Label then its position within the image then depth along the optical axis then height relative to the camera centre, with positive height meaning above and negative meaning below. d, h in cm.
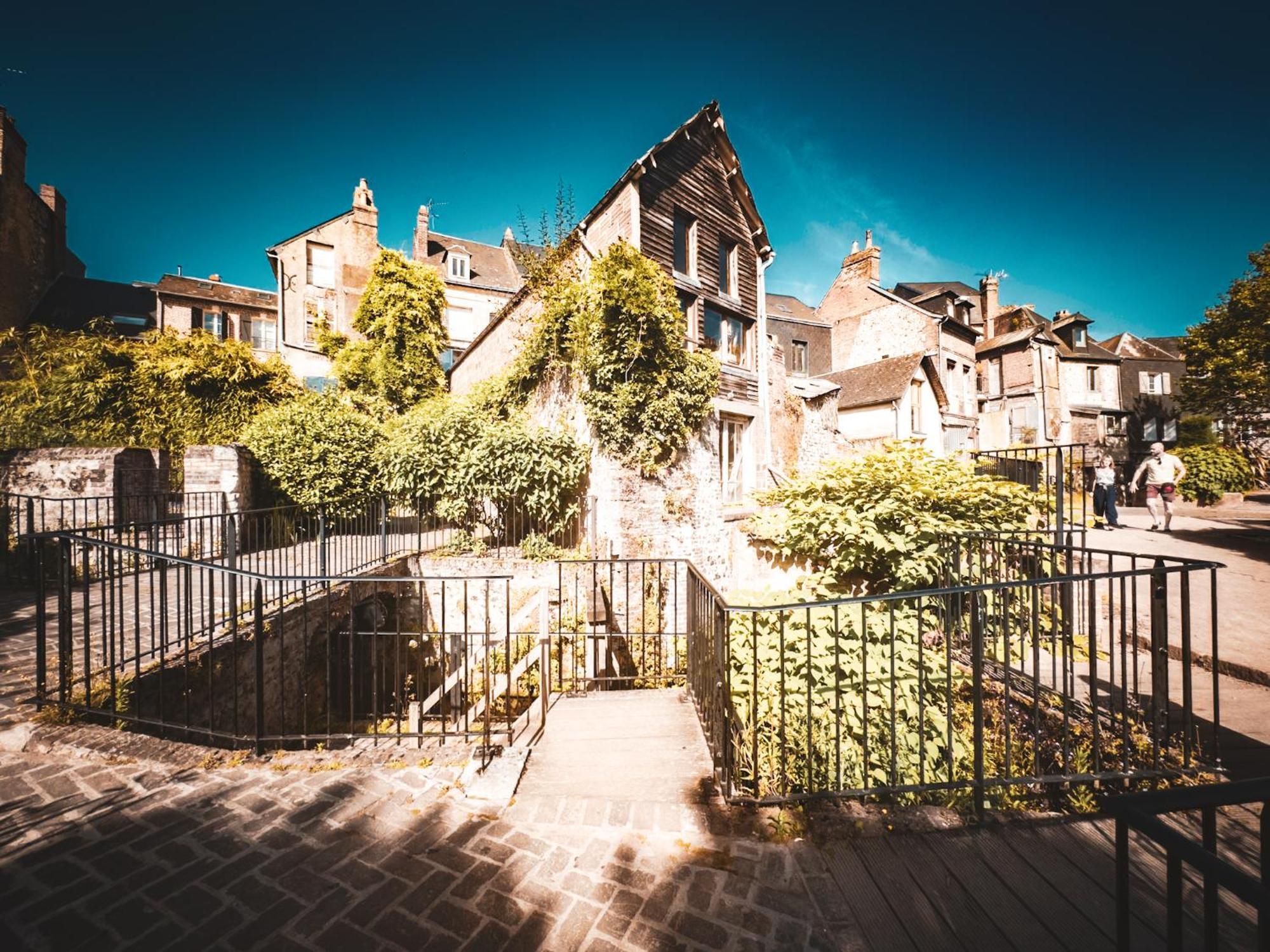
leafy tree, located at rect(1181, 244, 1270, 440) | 1376 +400
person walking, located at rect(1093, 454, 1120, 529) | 1275 -41
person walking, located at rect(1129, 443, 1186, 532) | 1103 -7
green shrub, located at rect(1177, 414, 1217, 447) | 2688 +237
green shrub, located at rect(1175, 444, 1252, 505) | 1786 -1
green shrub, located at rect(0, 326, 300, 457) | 1216 +245
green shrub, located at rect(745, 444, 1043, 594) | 665 -58
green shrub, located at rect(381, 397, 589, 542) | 941 +17
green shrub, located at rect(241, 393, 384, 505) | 1065 +66
